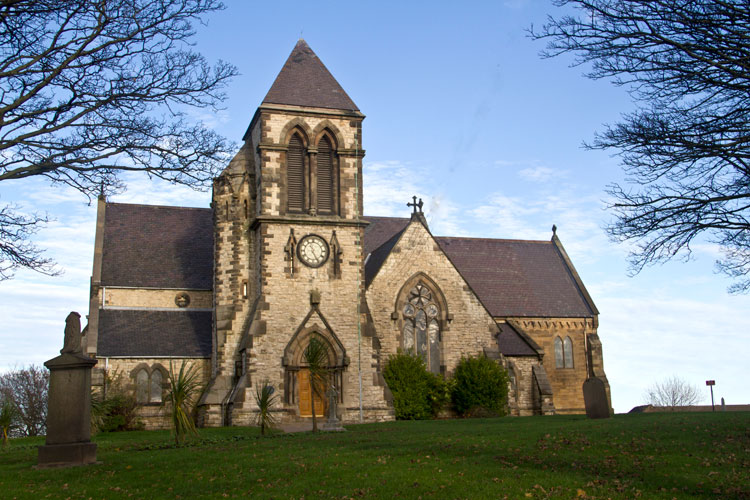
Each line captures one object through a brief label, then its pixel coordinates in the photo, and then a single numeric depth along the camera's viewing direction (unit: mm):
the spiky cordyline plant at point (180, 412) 20719
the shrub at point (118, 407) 32219
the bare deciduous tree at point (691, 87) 15148
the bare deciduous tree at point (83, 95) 15656
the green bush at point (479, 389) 36562
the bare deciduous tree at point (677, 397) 87438
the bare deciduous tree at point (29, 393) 49750
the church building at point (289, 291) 34125
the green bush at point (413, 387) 35719
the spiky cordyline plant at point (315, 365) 26375
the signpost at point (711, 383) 38969
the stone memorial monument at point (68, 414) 17969
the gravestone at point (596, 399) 27453
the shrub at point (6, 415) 23625
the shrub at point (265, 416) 24703
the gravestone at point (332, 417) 26516
